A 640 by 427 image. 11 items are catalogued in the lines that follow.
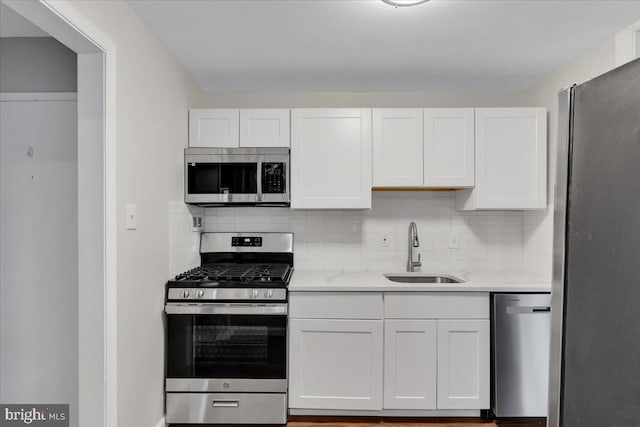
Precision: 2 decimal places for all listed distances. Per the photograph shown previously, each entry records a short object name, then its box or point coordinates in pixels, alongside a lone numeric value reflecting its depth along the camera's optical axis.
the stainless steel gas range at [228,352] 2.36
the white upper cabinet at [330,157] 2.77
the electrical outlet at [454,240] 3.14
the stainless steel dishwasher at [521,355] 2.39
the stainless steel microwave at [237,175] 2.75
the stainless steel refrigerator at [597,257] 0.66
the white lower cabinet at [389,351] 2.44
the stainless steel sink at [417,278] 3.00
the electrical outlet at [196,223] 2.87
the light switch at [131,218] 1.84
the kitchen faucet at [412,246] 3.03
